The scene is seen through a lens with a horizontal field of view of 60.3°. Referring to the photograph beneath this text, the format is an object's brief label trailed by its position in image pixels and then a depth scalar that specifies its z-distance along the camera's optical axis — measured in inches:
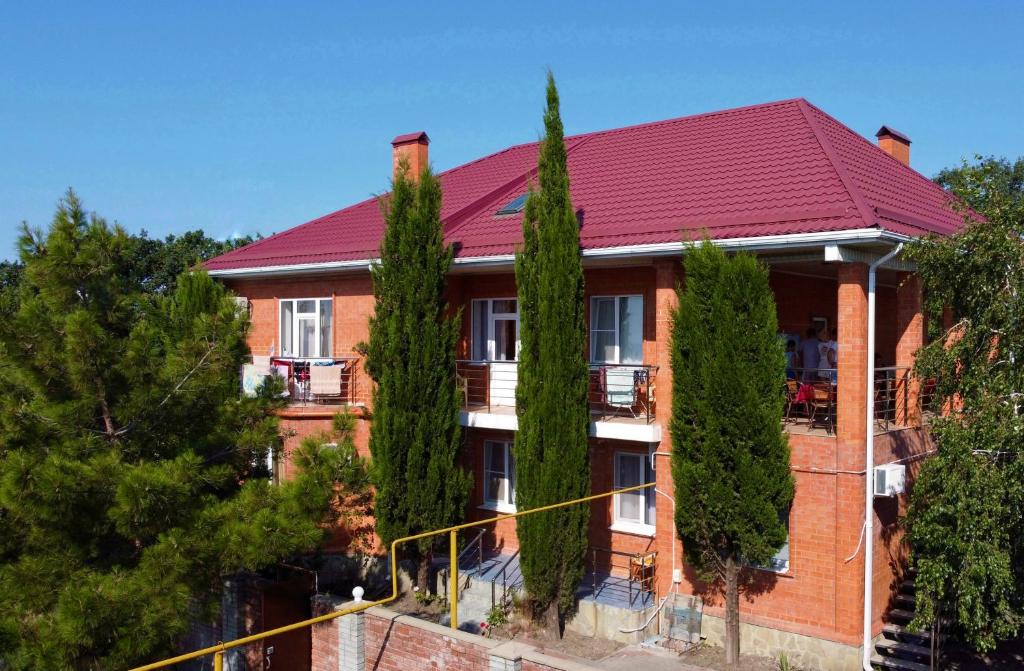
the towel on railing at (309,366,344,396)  684.1
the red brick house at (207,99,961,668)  481.1
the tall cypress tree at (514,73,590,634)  512.1
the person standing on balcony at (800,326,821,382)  561.6
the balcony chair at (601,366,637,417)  579.5
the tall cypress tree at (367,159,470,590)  567.8
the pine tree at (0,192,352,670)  350.3
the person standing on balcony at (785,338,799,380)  599.3
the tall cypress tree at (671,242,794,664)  463.8
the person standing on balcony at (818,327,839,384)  549.3
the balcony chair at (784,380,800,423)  529.3
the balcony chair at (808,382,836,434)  498.9
